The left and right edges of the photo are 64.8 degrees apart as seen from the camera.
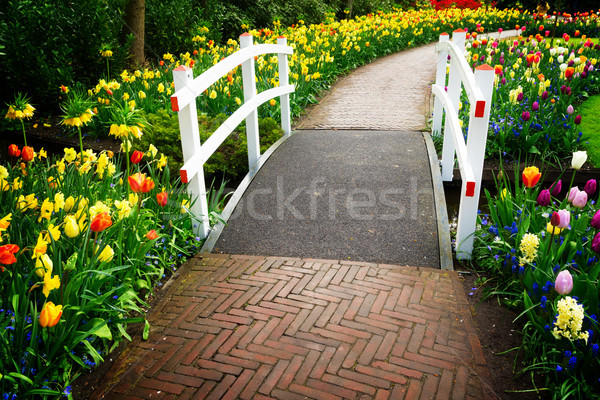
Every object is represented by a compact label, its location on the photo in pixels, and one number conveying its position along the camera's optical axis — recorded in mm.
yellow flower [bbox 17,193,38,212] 2918
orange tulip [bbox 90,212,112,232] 2381
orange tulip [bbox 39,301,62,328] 2059
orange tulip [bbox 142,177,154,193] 3056
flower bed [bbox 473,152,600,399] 2277
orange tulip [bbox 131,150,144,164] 3303
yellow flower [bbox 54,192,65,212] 2740
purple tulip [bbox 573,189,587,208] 2869
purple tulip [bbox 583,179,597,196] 2930
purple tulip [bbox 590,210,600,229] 2643
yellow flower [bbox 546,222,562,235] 2771
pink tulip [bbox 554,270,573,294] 2348
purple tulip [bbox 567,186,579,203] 2899
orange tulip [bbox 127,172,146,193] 3010
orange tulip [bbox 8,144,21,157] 3342
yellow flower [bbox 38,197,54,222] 2709
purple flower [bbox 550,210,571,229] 2646
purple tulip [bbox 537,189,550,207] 2967
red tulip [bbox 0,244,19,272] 2085
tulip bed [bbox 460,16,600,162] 5305
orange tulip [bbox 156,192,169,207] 3391
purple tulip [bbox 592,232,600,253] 2514
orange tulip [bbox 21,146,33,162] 3283
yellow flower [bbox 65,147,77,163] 3588
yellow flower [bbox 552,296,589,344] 2207
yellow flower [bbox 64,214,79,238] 2381
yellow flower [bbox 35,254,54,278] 2191
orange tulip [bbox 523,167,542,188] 3010
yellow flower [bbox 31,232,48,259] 2186
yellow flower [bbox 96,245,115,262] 2529
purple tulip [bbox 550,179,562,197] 3121
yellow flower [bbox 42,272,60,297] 2152
